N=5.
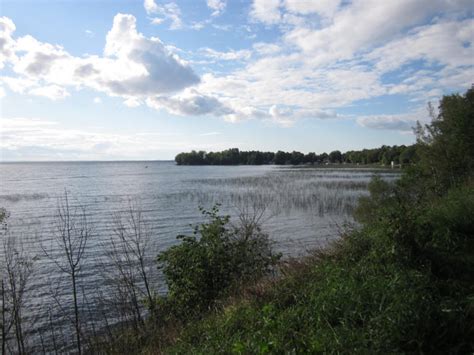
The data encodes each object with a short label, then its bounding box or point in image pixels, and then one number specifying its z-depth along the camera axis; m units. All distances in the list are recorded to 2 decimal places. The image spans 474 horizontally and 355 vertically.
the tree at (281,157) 183.25
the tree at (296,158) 177.62
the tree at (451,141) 23.96
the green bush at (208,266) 9.67
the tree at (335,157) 170.75
